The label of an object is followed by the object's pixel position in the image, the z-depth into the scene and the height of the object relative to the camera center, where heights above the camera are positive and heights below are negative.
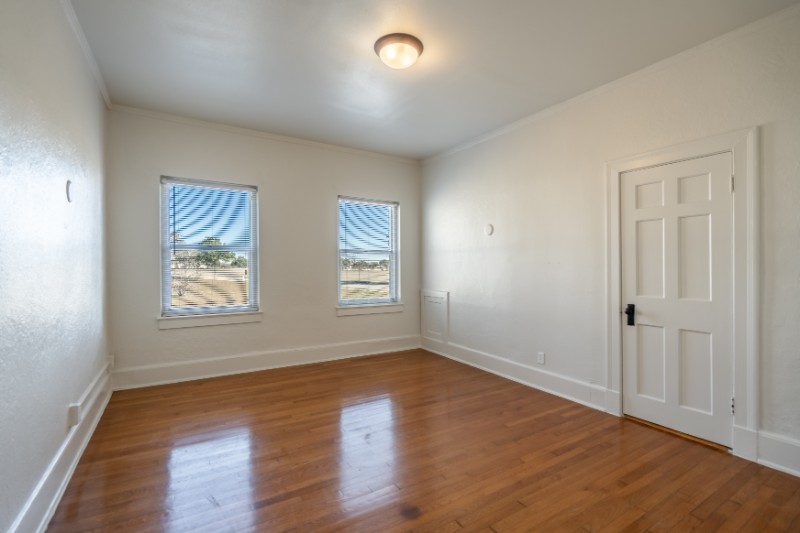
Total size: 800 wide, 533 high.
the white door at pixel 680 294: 2.74 -0.25
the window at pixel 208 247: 4.30 +0.22
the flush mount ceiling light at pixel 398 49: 2.71 +1.60
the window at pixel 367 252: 5.45 +0.19
